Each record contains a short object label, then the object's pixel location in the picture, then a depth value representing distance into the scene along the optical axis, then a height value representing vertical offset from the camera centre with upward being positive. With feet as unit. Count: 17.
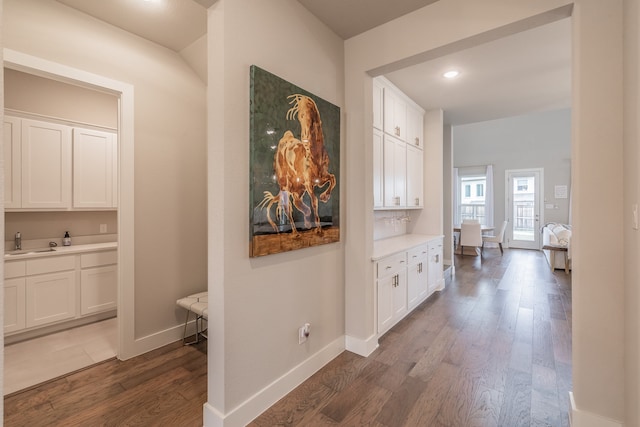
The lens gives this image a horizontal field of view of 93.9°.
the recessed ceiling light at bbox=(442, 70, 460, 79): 10.68 +4.94
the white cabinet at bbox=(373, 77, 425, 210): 11.38 +2.53
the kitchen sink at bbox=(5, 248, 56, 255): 9.73 -1.42
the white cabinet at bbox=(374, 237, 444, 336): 9.35 -2.60
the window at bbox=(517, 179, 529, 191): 27.72 +2.36
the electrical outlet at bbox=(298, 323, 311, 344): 7.14 -2.96
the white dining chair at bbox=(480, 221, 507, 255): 24.56 -2.31
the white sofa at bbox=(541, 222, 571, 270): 17.48 -1.92
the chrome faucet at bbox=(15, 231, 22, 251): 10.28 -1.08
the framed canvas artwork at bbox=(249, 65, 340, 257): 5.93 +0.97
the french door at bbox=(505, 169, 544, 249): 27.07 +0.29
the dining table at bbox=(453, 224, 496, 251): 24.56 -1.69
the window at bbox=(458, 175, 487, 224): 29.81 +1.25
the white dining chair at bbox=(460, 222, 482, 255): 22.40 -1.87
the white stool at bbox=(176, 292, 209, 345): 8.22 -2.74
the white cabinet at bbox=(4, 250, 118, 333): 9.14 -2.65
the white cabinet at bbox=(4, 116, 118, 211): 9.75 +1.55
